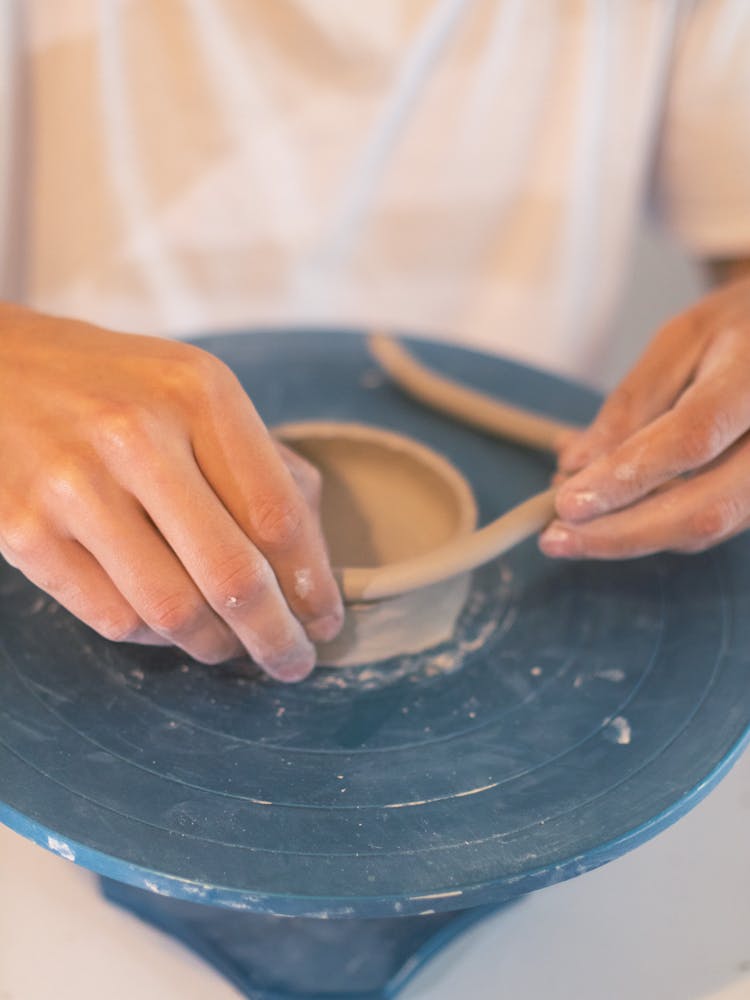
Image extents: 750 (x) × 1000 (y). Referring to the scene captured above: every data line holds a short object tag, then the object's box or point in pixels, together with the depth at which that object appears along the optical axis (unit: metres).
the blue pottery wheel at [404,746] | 0.52
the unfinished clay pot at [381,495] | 0.79
